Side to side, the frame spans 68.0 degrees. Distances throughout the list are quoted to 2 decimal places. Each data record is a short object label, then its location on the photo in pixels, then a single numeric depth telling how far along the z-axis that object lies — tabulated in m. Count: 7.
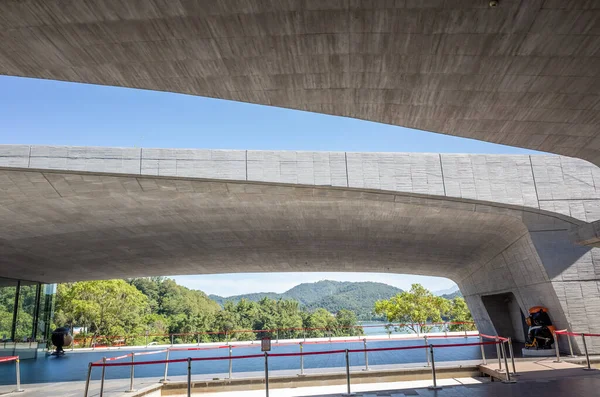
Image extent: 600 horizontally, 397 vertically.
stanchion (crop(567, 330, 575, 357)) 13.55
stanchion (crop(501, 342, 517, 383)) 9.48
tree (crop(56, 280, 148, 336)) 37.62
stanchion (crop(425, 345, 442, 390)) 9.20
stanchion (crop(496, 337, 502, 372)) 10.02
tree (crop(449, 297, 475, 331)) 47.44
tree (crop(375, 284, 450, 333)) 41.75
